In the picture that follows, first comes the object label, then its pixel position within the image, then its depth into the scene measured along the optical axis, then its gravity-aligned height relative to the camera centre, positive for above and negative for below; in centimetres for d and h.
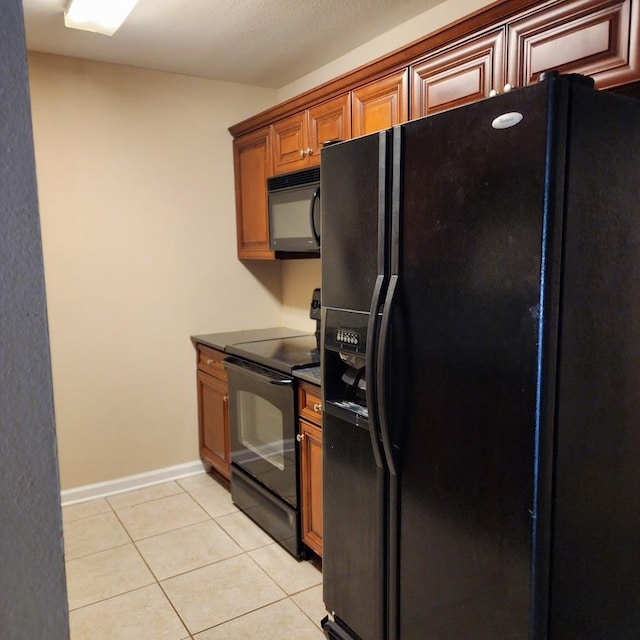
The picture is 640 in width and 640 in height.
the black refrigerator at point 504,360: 118 -26
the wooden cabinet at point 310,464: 230 -89
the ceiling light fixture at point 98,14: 219 +105
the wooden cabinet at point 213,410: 314 -91
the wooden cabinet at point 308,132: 246 +63
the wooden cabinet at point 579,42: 137 +59
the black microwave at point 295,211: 255 +25
